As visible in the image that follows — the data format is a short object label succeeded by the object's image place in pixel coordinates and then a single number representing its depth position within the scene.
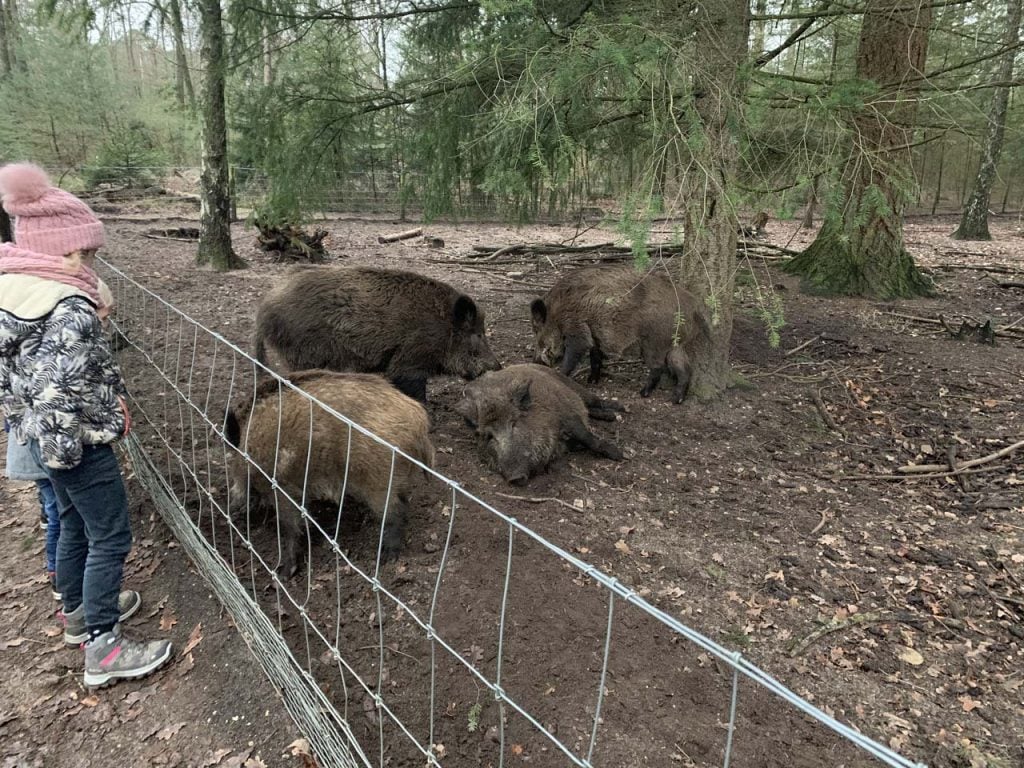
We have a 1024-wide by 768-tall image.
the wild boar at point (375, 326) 5.21
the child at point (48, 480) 2.82
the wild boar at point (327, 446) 3.46
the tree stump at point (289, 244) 11.50
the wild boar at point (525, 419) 4.71
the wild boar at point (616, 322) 5.88
